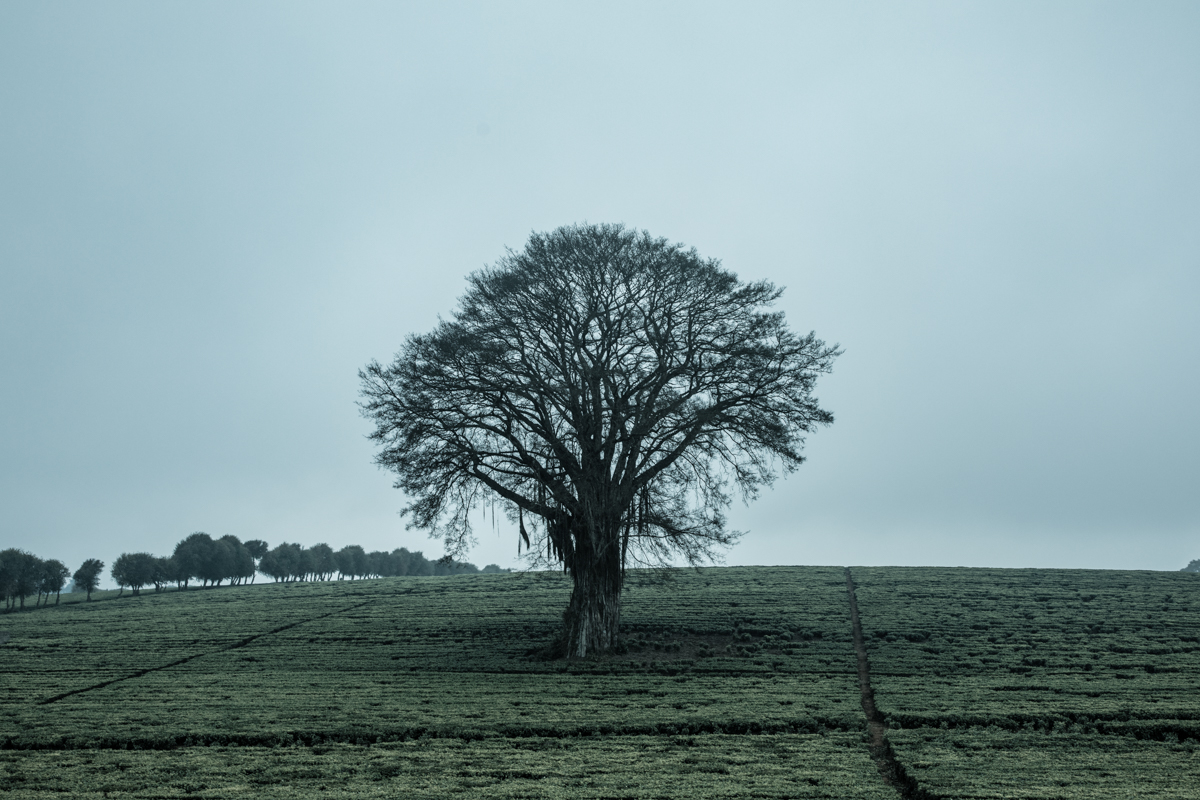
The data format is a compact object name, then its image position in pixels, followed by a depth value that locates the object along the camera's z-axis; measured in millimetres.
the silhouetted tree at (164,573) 97812
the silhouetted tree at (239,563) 108706
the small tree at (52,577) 87938
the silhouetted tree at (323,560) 120750
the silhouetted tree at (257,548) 119250
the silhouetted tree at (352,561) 125250
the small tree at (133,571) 96125
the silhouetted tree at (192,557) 103188
